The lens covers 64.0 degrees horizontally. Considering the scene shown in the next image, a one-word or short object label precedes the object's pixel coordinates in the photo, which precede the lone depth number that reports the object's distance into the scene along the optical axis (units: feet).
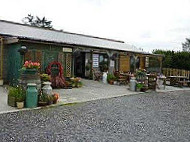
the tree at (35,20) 99.34
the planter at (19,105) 15.87
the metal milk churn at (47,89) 17.79
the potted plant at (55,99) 17.65
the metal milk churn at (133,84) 27.22
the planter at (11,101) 16.11
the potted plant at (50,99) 17.14
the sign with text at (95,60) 40.36
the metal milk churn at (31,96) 16.16
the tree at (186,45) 108.30
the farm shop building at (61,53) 26.01
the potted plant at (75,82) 27.58
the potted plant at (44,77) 22.77
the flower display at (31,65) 19.84
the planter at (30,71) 20.07
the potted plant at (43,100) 16.69
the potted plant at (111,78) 33.41
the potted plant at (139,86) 27.14
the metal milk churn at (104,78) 34.16
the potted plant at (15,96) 16.09
